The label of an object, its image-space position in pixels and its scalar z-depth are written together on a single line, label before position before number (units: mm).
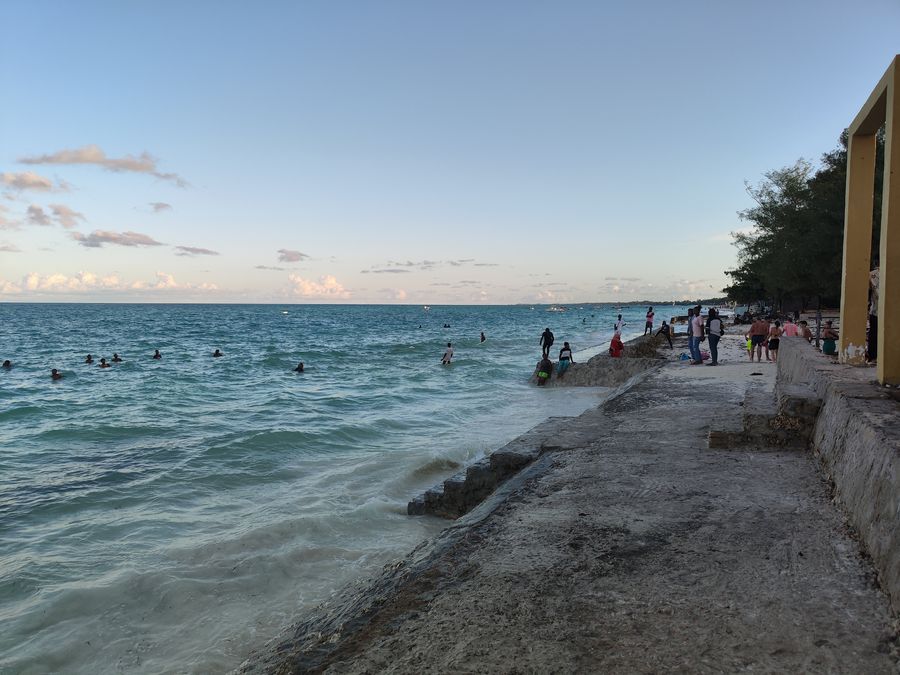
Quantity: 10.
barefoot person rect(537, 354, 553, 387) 21484
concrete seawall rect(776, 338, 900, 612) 3035
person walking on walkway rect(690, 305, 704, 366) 16391
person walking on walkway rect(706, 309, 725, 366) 15758
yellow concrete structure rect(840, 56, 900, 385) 5344
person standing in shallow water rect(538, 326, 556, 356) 23098
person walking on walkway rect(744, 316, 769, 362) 17244
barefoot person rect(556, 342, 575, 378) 21234
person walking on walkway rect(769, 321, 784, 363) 16703
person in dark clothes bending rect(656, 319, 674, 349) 27856
